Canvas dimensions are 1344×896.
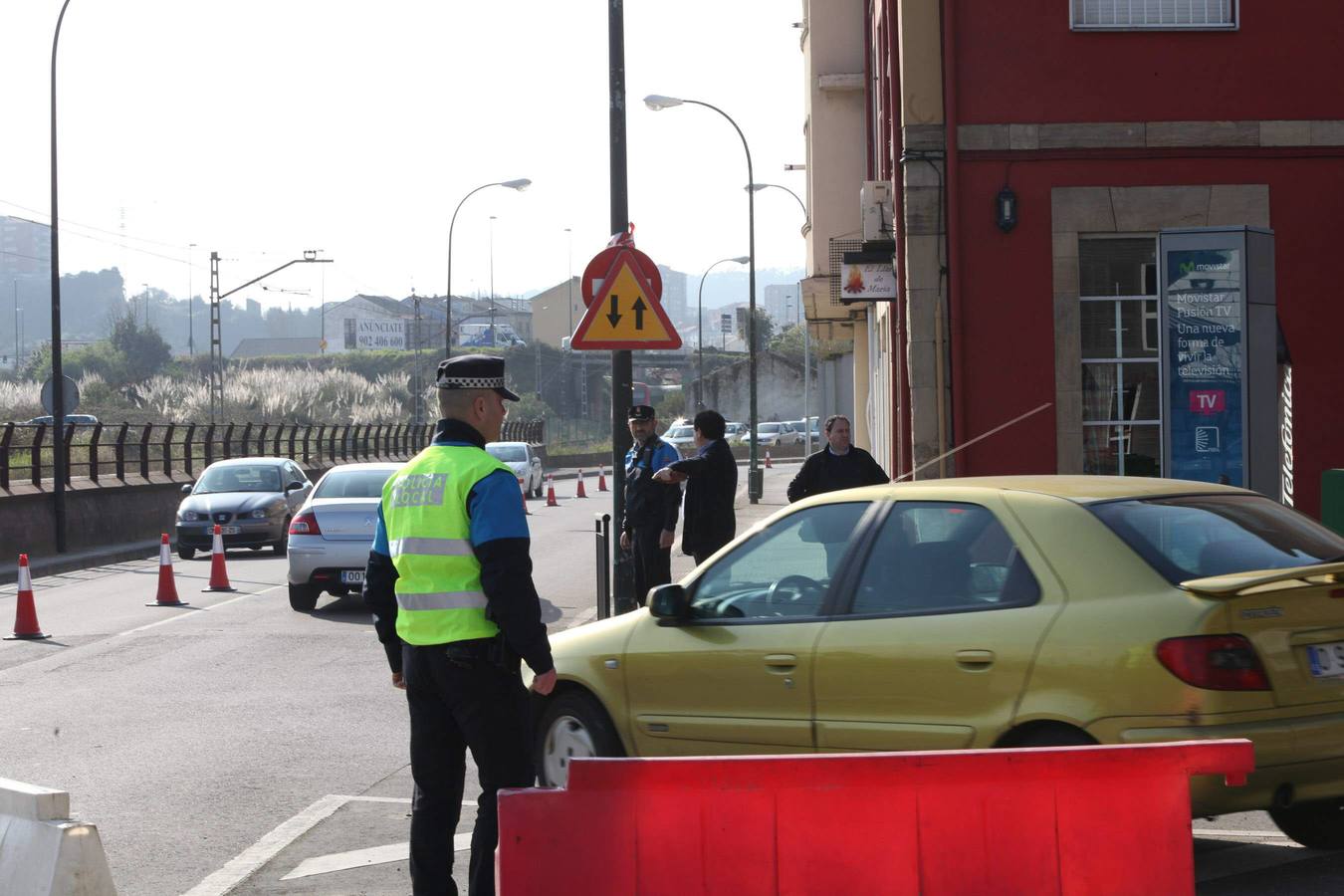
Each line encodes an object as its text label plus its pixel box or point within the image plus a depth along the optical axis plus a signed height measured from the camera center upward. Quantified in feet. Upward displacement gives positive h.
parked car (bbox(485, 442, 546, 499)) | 132.87 +0.21
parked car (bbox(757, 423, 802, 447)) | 270.87 +4.09
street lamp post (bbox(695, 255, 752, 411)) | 272.10 +14.31
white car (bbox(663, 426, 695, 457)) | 225.97 +3.22
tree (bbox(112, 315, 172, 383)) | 443.73 +32.87
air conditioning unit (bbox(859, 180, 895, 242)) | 60.49 +8.97
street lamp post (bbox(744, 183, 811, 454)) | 137.49 +8.15
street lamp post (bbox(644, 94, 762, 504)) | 105.29 +8.75
